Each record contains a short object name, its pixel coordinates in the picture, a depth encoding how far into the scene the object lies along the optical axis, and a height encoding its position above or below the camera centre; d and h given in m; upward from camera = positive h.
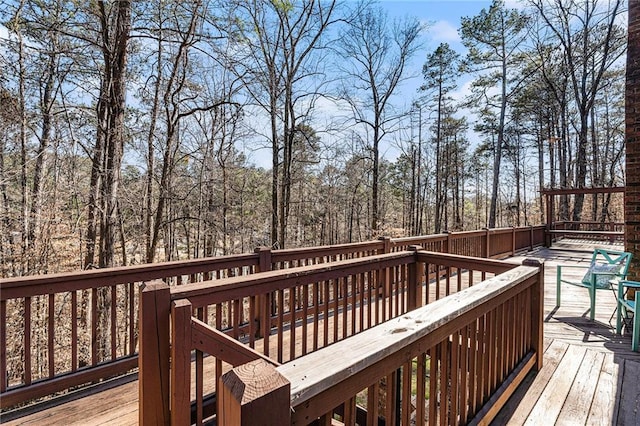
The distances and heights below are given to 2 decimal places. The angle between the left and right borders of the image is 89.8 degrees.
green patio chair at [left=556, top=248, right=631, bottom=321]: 4.01 -0.76
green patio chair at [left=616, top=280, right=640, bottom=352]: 3.17 -1.06
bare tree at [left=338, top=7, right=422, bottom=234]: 12.23 +5.77
